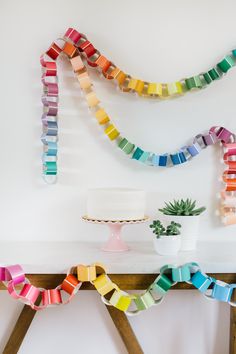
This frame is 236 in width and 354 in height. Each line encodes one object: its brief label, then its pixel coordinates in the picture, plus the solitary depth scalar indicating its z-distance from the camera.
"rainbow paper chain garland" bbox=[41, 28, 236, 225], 1.44
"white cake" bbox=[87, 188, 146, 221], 1.30
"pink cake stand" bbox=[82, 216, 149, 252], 1.35
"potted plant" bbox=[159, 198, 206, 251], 1.37
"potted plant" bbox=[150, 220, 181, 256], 1.30
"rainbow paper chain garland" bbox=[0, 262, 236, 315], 1.16
